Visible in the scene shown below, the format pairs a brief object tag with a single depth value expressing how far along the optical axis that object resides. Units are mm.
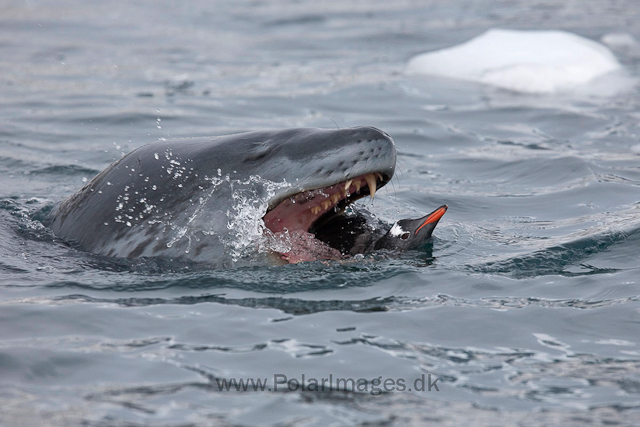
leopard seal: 9930
